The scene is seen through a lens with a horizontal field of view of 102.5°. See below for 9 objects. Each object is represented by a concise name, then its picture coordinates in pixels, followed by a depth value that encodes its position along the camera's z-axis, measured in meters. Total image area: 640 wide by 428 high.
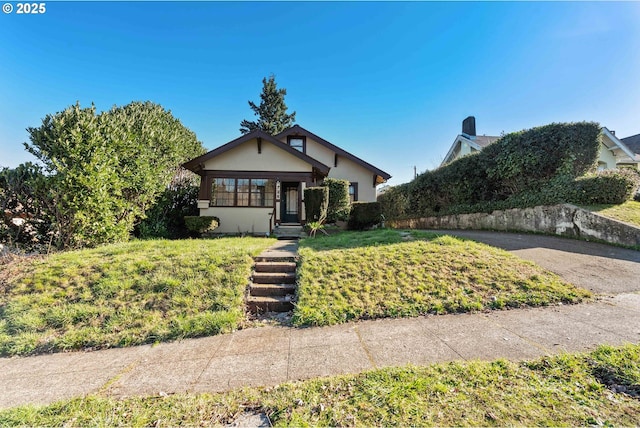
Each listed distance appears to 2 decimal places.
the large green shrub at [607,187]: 8.22
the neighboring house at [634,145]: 18.00
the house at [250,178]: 12.42
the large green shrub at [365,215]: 11.98
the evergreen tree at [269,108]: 31.72
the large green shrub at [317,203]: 10.87
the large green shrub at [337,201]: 11.73
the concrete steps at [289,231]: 11.35
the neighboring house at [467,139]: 20.81
